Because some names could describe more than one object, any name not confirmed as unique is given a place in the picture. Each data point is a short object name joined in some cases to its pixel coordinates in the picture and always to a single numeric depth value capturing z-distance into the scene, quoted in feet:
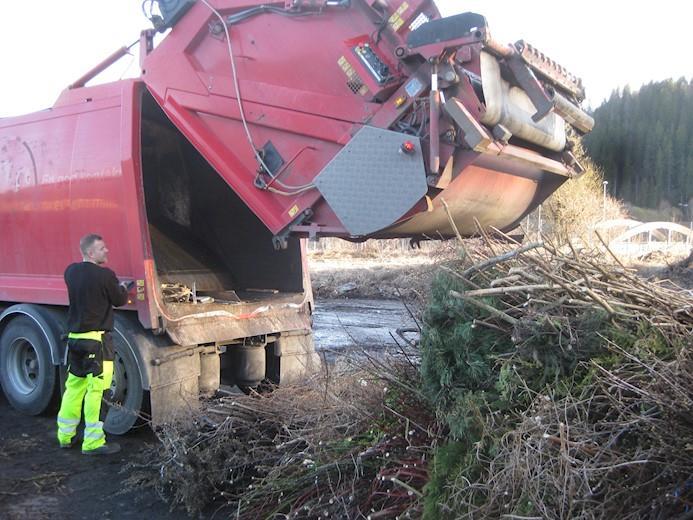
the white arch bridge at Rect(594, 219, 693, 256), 50.55
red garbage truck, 12.95
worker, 15.40
